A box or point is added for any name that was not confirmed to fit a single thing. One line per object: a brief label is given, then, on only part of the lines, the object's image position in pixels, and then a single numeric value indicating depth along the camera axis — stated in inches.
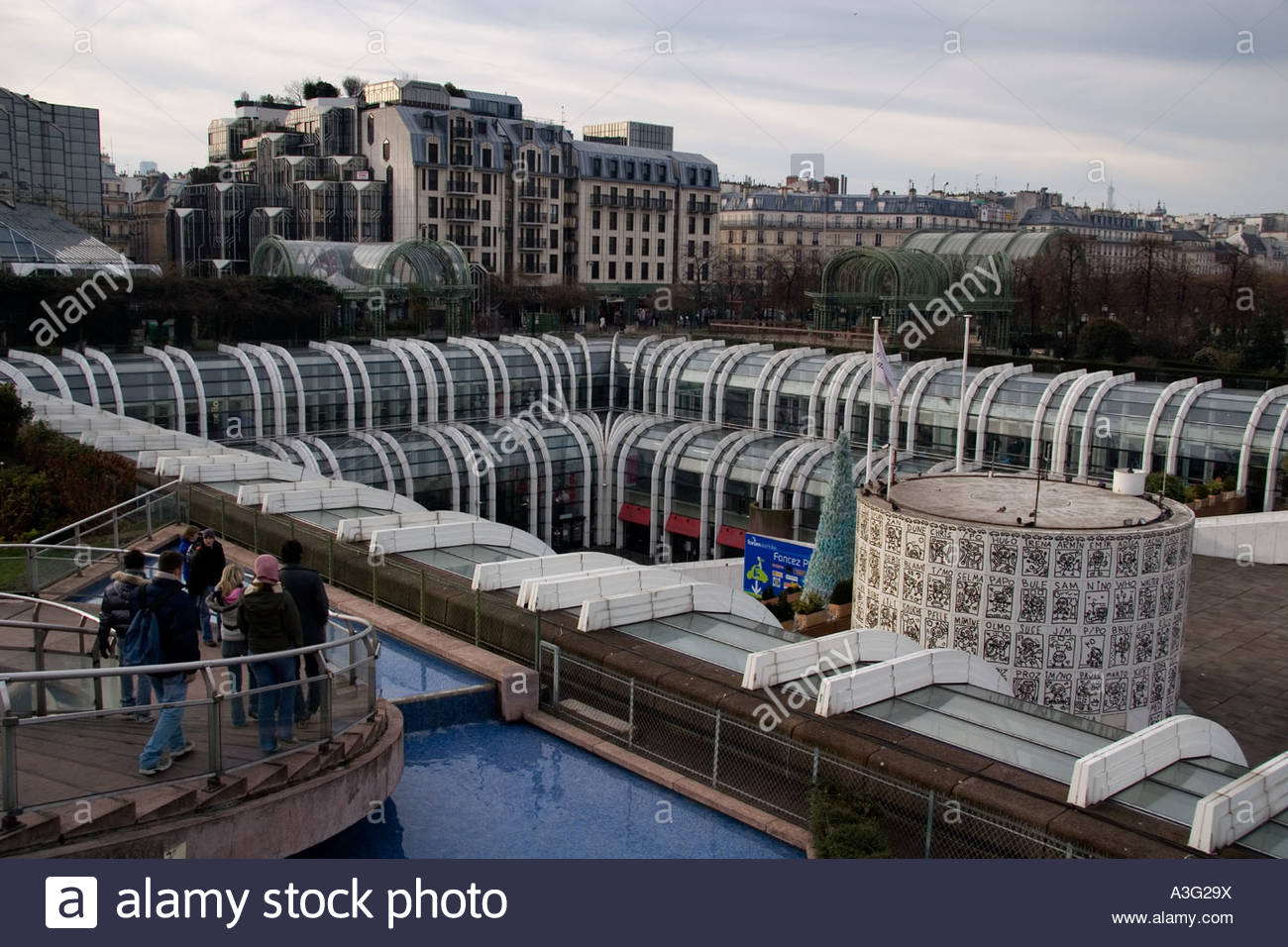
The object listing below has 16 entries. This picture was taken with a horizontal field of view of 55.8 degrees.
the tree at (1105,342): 1887.3
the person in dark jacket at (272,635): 340.8
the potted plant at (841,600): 920.3
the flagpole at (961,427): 1478.8
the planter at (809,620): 900.7
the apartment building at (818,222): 4163.4
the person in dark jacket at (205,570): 468.1
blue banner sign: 1022.4
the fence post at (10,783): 284.2
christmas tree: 940.0
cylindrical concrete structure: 621.3
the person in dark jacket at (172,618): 336.2
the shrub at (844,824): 333.1
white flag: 865.5
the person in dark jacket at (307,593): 385.7
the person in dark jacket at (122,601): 372.5
